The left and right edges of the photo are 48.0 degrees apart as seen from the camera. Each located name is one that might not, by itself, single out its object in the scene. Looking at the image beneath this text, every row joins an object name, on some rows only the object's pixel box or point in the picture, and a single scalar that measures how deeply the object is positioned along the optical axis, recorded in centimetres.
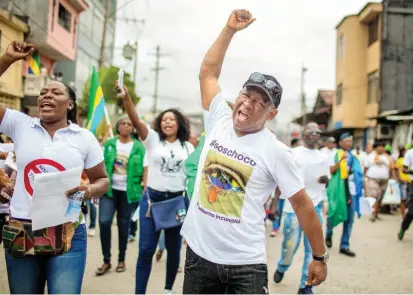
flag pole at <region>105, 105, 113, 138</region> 761
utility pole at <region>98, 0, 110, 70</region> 1721
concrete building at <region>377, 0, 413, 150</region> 2302
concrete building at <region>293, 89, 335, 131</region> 3325
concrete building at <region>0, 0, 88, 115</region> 1944
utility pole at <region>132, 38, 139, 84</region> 3372
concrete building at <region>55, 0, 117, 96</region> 2848
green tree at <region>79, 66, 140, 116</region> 2358
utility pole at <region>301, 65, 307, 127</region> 4138
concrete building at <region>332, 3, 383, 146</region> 2447
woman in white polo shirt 264
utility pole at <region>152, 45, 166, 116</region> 4791
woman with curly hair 436
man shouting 252
